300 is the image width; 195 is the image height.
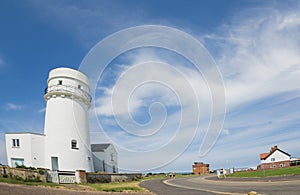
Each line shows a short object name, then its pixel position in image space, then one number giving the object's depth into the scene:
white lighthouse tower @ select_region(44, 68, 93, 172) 33.66
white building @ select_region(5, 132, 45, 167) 32.47
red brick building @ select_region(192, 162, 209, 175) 85.38
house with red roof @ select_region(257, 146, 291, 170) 74.59
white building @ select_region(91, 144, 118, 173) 46.62
